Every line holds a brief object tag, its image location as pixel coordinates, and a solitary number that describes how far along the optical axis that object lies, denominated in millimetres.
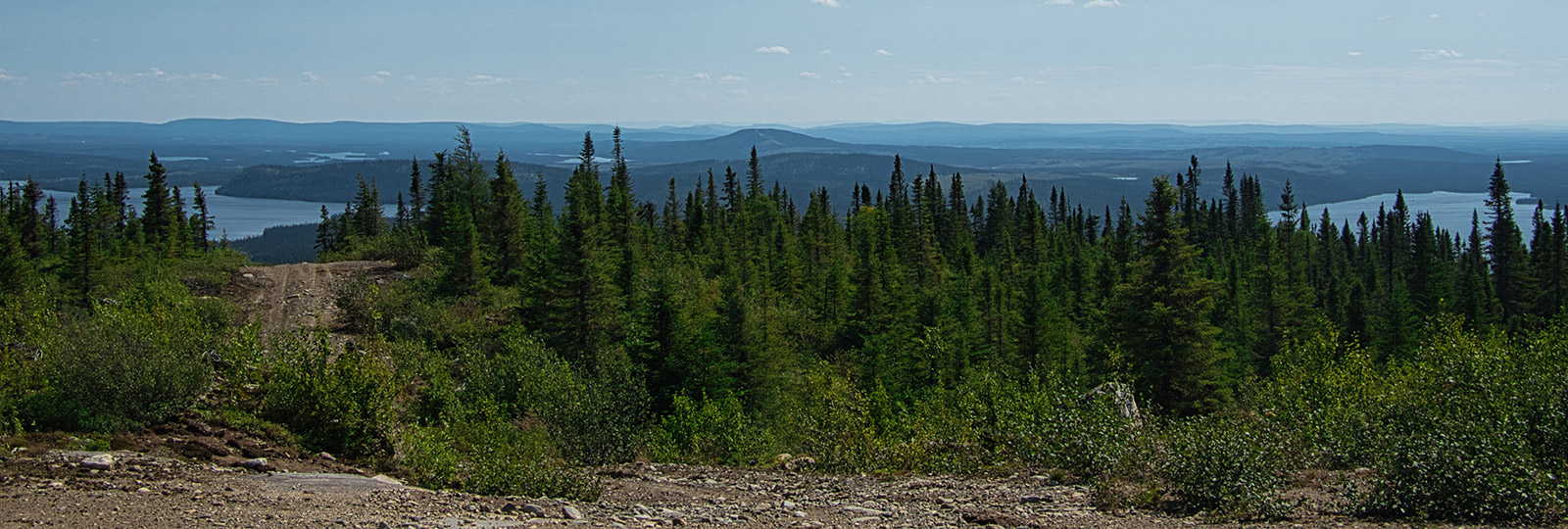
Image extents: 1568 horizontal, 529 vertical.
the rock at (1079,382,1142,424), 21762
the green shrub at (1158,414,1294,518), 14398
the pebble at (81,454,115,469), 14922
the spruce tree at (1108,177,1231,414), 40125
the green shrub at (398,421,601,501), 15664
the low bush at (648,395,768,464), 24781
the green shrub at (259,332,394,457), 19125
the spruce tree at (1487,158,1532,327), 87688
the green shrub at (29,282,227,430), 17719
